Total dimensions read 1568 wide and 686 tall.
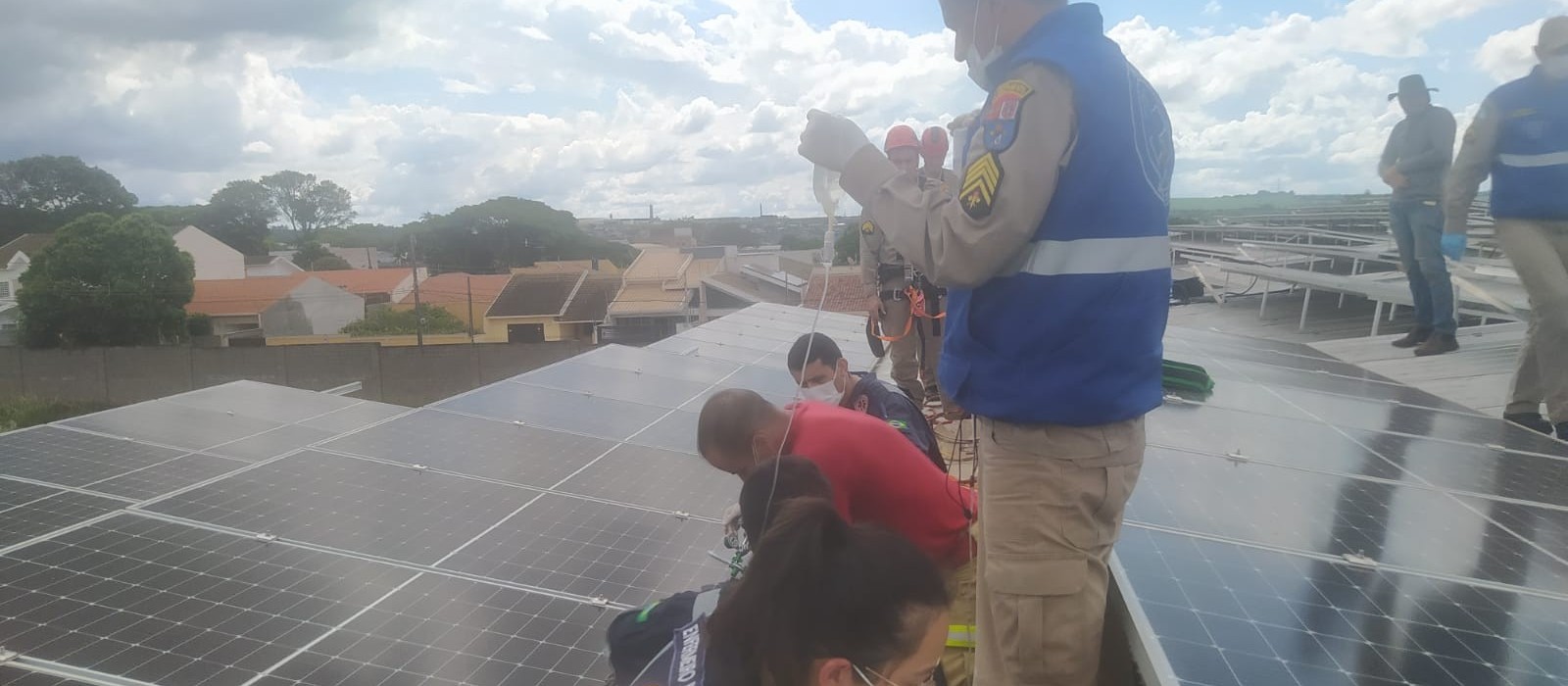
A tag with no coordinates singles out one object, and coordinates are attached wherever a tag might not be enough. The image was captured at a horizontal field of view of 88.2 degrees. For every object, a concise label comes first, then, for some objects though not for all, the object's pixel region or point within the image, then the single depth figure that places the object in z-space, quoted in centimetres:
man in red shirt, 273
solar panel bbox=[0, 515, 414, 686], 263
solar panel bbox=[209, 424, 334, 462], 468
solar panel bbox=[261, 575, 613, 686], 259
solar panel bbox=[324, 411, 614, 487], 452
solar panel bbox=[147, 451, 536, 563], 357
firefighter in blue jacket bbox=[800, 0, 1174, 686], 157
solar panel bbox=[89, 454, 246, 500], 405
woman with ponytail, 140
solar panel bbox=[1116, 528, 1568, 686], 195
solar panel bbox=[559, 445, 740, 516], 417
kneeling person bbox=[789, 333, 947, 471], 376
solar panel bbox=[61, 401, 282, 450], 498
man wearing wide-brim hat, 596
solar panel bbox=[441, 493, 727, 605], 325
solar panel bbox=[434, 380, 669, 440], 553
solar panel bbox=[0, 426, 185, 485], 429
